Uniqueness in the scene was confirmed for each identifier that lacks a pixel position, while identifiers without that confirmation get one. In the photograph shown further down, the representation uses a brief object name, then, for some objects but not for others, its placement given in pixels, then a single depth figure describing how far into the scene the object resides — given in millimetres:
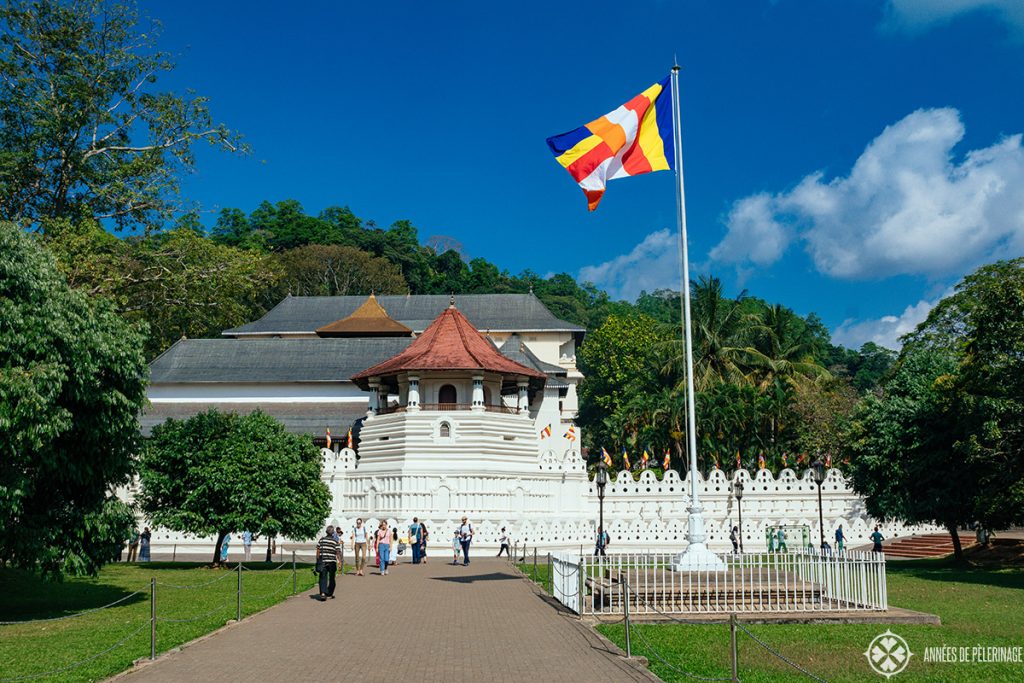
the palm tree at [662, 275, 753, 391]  52812
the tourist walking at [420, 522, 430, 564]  29856
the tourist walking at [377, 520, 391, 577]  24969
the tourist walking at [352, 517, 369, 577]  25031
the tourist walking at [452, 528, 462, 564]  28734
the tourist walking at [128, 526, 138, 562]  30453
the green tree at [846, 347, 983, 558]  25438
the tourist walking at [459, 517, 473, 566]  27562
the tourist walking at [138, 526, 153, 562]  31078
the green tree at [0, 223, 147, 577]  13875
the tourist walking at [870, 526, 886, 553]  29609
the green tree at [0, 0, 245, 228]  26281
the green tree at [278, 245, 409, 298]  85581
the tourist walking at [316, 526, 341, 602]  18250
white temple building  35312
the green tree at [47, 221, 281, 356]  25297
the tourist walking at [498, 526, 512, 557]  31294
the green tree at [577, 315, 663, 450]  69250
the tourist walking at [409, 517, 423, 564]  29781
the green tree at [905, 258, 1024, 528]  22078
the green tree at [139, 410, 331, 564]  25594
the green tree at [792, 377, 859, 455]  43031
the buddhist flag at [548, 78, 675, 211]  17891
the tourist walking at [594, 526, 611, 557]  29439
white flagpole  16797
